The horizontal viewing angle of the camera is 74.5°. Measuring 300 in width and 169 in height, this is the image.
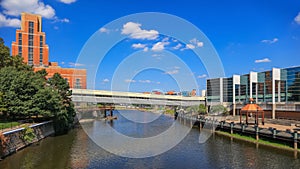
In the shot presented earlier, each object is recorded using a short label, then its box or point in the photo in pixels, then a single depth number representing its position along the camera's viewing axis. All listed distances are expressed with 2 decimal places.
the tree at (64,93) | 34.75
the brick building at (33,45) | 83.32
